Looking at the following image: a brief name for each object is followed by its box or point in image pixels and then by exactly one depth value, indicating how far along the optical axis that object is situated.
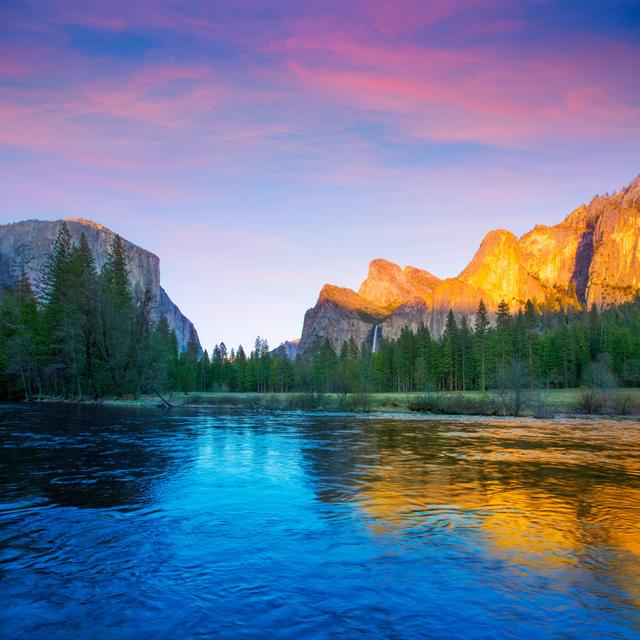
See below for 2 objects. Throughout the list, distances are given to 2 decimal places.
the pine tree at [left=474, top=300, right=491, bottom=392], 103.53
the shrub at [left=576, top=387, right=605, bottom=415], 50.56
